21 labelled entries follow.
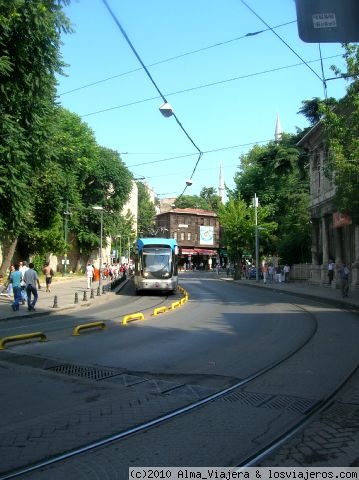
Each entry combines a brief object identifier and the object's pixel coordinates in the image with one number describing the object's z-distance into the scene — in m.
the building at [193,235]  109.06
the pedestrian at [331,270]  36.22
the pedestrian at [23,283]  20.80
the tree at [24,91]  15.84
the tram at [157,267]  29.00
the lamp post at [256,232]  49.29
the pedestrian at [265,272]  45.69
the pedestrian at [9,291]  26.18
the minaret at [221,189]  113.88
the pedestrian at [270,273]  49.22
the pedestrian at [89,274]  33.55
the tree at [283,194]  50.16
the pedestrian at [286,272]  46.62
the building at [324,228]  35.32
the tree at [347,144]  21.50
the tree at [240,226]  54.88
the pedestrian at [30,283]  18.98
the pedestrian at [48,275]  30.88
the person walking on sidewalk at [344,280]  26.44
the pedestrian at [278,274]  46.71
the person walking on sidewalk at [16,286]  19.03
